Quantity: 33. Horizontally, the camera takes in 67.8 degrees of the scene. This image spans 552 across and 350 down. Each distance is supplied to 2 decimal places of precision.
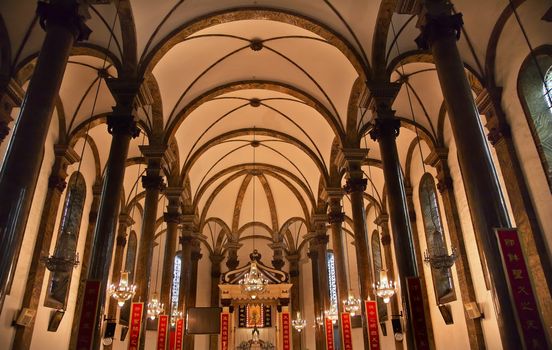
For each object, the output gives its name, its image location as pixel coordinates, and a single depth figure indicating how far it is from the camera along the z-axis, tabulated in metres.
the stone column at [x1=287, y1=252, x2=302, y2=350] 20.75
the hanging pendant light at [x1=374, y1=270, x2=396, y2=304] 10.77
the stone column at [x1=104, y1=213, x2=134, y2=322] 15.27
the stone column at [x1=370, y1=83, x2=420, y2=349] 7.39
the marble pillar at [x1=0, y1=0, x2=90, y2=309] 4.45
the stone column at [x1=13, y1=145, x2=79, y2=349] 9.54
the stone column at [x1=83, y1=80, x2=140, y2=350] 6.83
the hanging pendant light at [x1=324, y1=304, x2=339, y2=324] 15.32
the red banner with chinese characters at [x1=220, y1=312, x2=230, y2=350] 19.85
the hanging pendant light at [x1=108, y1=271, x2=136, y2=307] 10.17
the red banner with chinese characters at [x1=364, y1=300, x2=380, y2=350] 10.41
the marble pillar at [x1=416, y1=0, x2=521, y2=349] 4.68
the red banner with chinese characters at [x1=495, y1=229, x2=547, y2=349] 4.41
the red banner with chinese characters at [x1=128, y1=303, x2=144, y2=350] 9.80
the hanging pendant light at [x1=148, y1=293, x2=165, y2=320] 13.22
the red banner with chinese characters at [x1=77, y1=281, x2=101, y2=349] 6.35
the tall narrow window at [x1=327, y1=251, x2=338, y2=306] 22.25
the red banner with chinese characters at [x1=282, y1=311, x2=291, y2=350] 20.27
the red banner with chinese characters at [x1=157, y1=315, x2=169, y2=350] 12.20
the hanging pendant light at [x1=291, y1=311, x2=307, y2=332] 19.17
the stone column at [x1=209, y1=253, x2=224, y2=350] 21.67
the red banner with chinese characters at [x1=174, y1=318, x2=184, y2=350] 15.64
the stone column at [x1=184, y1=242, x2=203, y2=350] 18.59
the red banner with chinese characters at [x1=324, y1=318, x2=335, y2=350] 15.10
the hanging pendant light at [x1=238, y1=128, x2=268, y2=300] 16.36
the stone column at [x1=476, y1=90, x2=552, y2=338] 7.23
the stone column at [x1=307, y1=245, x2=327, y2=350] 19.21
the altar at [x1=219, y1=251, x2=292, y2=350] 20.45
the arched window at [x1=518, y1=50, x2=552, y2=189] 7.63
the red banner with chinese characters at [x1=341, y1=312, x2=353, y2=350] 12.58
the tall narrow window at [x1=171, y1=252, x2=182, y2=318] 21.78
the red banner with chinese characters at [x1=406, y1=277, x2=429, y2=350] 6.95
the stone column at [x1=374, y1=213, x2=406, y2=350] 15.67
